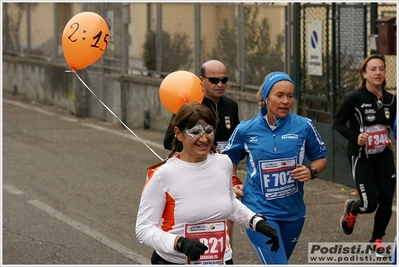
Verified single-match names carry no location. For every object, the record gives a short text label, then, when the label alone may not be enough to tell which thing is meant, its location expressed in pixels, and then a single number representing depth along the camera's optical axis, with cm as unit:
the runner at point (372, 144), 1362
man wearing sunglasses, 1223
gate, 1915
